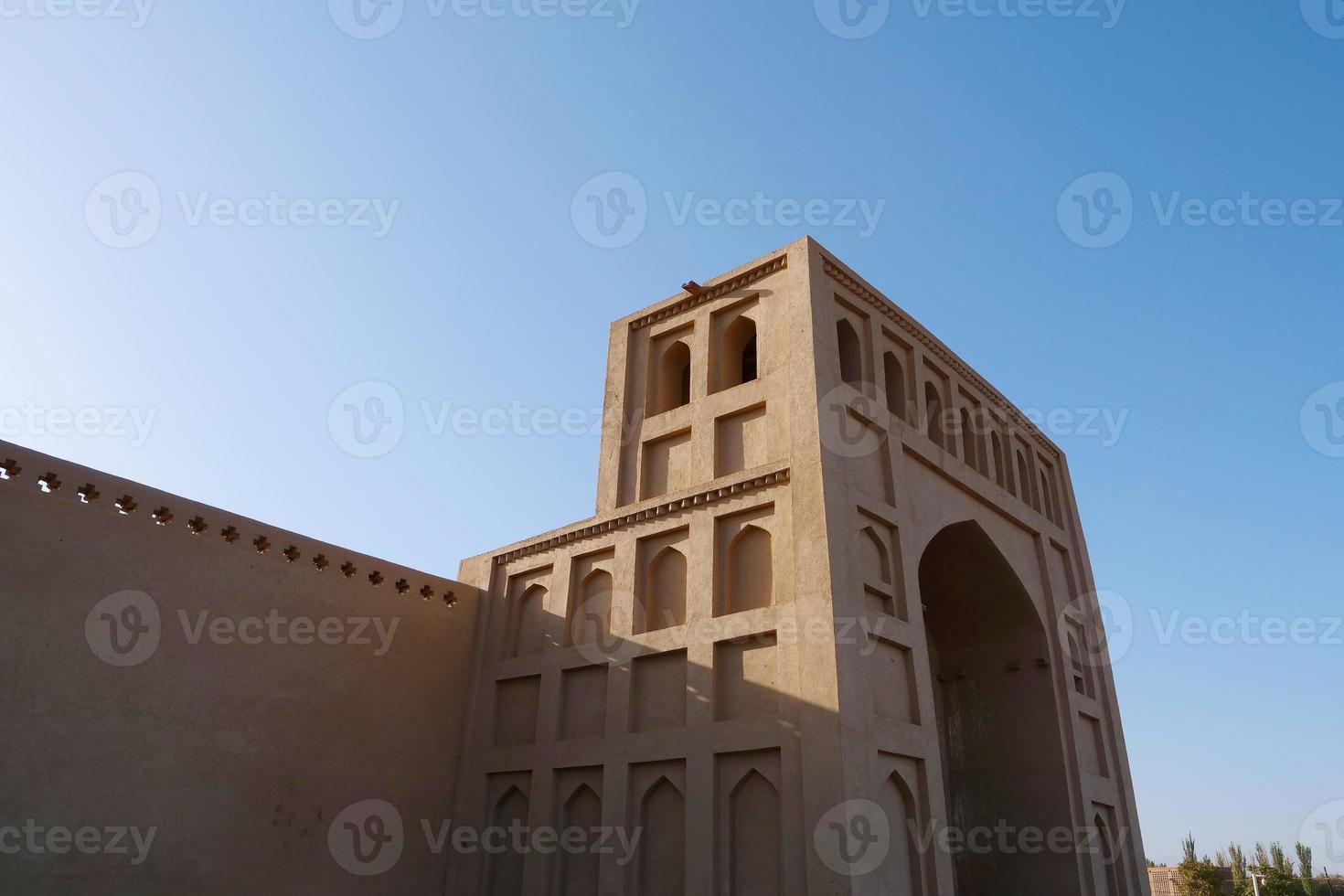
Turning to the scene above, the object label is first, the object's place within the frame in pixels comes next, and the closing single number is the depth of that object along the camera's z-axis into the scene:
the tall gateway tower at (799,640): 9.34
